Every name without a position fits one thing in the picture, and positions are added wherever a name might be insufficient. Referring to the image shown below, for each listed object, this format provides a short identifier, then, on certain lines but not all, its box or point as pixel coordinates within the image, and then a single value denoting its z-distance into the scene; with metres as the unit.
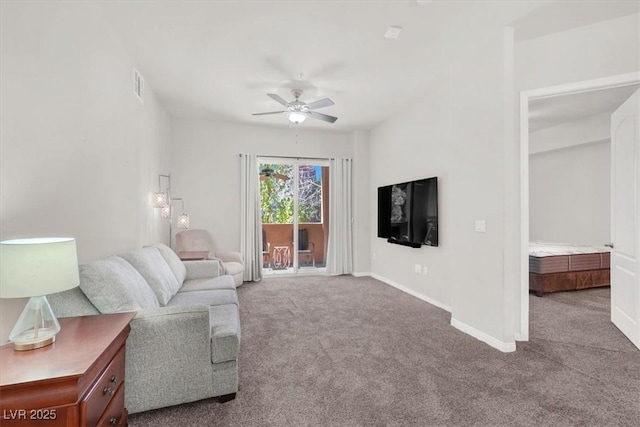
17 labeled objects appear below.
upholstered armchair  5.10
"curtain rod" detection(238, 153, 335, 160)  6.16
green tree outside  6.30
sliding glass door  6.32
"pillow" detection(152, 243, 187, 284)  3.45
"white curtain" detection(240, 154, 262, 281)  5.86
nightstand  1.16
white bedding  4.84
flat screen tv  4.43
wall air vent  3.63
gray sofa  1.88
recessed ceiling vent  2.90
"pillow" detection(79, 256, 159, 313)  1.93
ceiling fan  4.01
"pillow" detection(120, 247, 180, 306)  2.68
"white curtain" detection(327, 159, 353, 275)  6.35
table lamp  1.31
